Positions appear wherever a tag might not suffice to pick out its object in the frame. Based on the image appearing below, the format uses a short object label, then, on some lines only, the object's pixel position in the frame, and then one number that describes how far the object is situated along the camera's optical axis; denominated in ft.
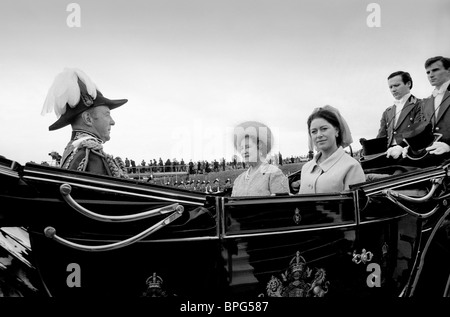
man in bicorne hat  7.00
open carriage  6.05
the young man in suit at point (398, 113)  9.82
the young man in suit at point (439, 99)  9.49
